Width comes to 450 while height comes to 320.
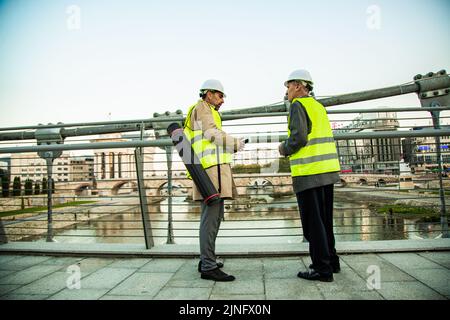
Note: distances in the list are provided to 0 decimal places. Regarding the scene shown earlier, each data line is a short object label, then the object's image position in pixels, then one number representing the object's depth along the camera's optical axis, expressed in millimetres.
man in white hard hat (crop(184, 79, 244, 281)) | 2410
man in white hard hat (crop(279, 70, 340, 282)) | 2289
